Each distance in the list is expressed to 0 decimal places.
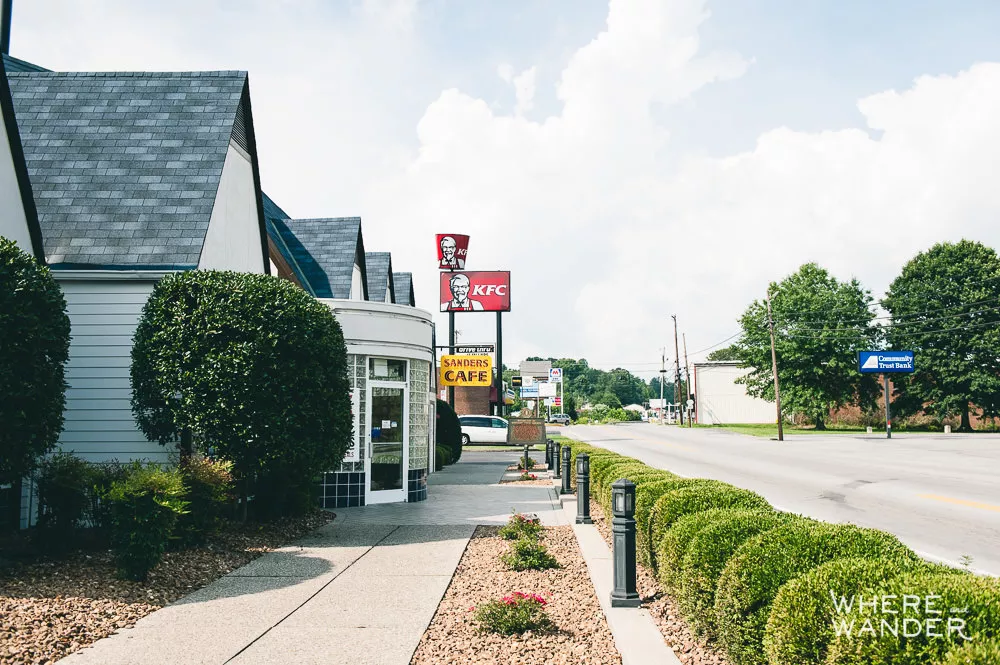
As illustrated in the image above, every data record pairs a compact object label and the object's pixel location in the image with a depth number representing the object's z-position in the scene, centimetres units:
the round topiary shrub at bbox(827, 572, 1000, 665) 288
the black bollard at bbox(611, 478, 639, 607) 661
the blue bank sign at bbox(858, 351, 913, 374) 5031
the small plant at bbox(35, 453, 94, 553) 847
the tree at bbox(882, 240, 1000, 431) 5372
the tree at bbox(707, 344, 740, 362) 6750
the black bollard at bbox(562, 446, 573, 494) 1596
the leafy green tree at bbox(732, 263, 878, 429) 6112
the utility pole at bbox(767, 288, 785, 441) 4844
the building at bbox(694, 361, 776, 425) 8594
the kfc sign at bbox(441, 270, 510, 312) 4069
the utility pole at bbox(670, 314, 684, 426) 8112
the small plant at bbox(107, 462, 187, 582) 737
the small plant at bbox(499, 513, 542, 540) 971
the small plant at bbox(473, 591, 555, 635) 585
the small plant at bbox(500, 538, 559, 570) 834
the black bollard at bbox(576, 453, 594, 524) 1152
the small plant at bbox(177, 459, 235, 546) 904
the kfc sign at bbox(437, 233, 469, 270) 4044
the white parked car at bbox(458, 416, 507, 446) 4398
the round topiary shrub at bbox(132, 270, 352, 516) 959
